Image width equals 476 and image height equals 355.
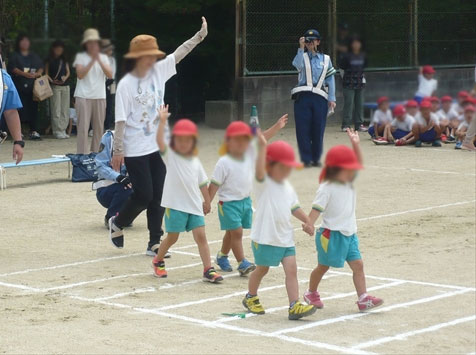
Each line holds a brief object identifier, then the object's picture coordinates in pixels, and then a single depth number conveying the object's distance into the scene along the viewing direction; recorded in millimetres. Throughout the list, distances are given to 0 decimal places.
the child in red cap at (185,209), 15851
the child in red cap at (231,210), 17156
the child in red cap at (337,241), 14211
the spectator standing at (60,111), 35822
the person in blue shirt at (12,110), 17125
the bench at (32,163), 30859
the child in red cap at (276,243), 12781
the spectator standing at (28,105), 32684
